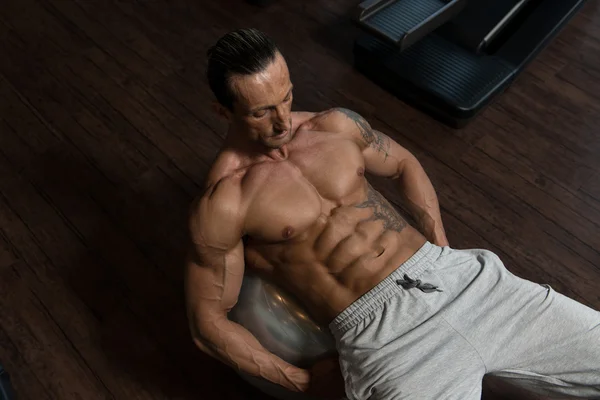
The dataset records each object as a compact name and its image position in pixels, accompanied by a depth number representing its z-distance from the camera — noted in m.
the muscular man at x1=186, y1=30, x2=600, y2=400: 0.95
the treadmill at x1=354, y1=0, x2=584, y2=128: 1.72
